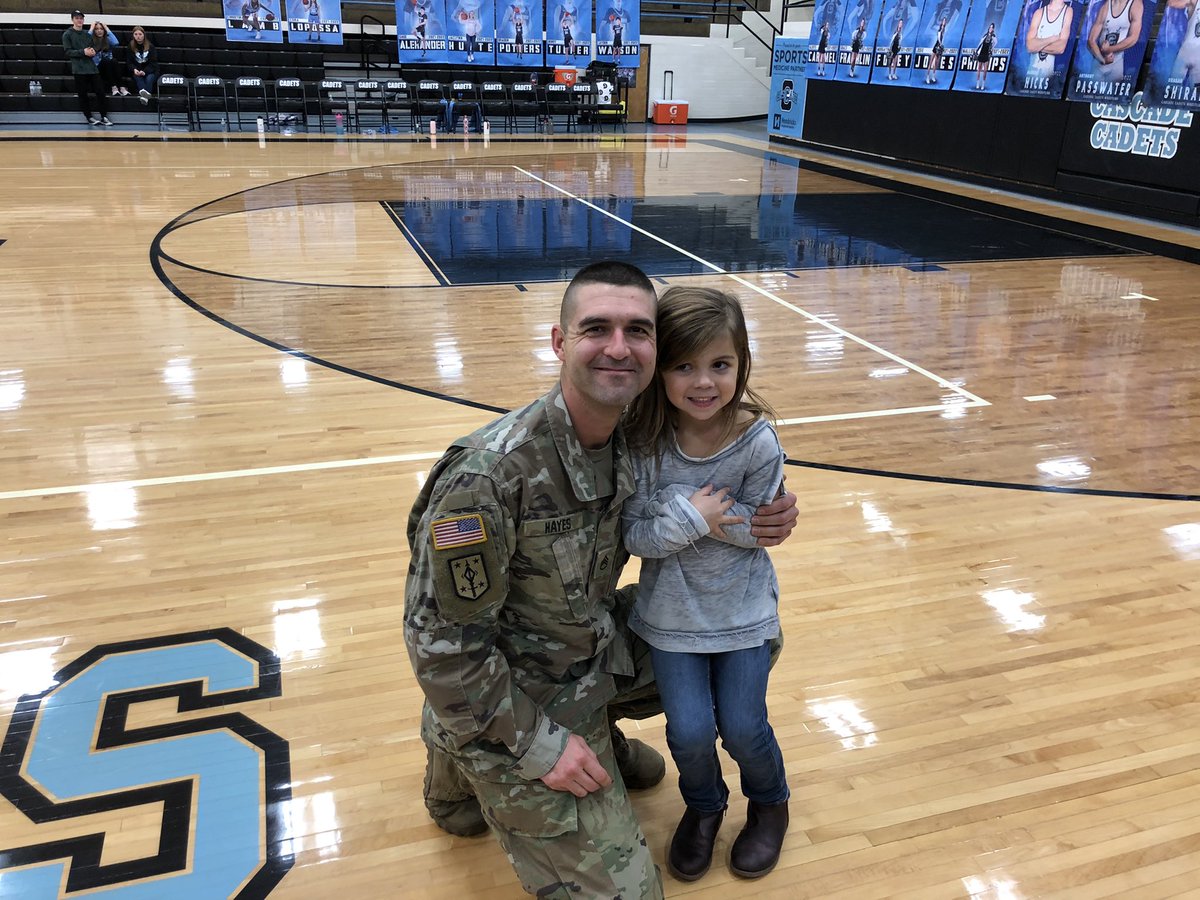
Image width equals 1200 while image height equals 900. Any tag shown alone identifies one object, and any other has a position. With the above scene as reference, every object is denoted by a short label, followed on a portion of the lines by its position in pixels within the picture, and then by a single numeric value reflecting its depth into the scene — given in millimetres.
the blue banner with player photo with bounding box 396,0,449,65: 18141
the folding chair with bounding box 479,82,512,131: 18219
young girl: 1833
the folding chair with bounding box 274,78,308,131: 17172
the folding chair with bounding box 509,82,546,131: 18500
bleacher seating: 17172
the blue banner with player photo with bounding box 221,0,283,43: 17672
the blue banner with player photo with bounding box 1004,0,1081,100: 11242
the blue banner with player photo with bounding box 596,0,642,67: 19188
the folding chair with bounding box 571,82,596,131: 18672
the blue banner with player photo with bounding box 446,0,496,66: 18422
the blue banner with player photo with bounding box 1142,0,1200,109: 9484
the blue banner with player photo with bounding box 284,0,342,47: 18000
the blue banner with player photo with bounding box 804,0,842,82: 15906
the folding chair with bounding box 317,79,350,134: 17375
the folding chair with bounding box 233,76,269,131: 17531
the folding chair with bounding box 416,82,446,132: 17656
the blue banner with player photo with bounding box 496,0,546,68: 18766
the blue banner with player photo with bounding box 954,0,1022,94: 12227
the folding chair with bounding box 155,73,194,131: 16781
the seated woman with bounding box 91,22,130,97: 15812
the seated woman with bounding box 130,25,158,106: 16438
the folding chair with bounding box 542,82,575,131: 18766
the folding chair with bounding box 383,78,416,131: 17625
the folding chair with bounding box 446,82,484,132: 17891
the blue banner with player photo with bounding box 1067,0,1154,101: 10141
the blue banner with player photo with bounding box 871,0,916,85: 14102
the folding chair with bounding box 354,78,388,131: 17391
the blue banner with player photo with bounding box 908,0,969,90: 13180
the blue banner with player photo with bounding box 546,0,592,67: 19000
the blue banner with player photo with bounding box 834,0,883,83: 14977
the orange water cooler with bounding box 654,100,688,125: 20469
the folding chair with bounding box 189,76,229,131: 16750
